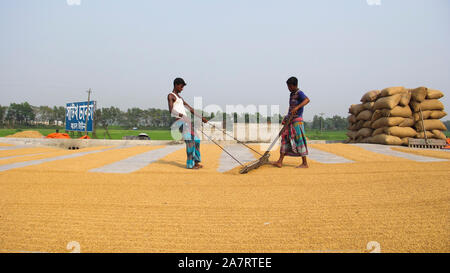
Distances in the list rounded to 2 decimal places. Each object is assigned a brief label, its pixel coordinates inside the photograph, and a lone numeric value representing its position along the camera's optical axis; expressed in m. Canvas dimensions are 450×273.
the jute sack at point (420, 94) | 9.51
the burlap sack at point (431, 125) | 9.74
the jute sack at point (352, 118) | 12.82
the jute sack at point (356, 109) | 11.96
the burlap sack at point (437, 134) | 9.77
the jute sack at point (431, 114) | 9.77
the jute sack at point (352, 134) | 12.31
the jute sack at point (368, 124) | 11.09
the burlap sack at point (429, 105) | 9.66
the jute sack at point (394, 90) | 9.65
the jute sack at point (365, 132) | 11.13
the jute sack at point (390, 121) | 9.46
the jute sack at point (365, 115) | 11.14
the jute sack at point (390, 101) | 9.40
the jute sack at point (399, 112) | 9.55
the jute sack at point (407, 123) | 9.62
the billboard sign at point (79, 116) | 19.44
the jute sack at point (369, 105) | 10.92
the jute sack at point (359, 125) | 12.12
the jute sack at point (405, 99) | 9.56
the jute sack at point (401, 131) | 9.41
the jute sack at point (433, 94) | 9.66
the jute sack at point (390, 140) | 9.26
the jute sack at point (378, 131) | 9.96
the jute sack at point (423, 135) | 9.65
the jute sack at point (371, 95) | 10.92
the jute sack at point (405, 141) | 9.39
